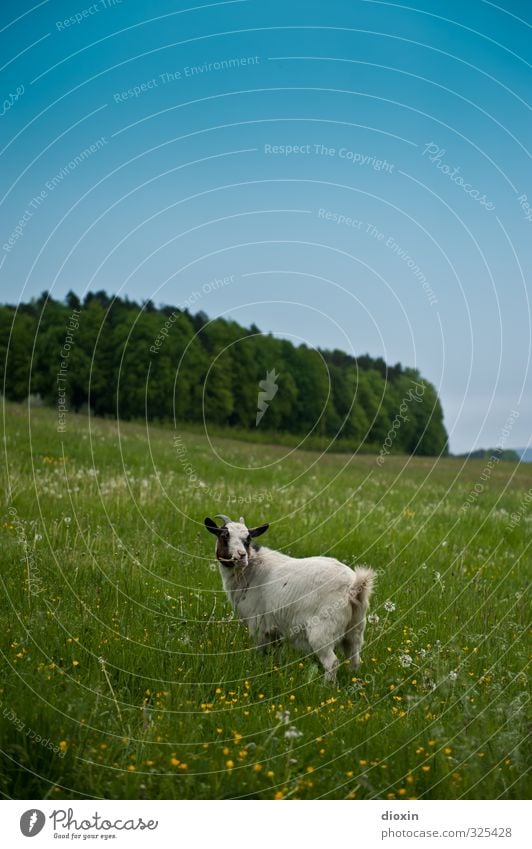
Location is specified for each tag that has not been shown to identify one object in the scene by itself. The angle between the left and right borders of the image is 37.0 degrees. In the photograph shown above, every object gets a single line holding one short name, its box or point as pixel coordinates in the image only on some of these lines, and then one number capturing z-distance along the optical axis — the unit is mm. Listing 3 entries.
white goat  8289
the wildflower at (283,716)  6721
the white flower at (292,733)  6254
